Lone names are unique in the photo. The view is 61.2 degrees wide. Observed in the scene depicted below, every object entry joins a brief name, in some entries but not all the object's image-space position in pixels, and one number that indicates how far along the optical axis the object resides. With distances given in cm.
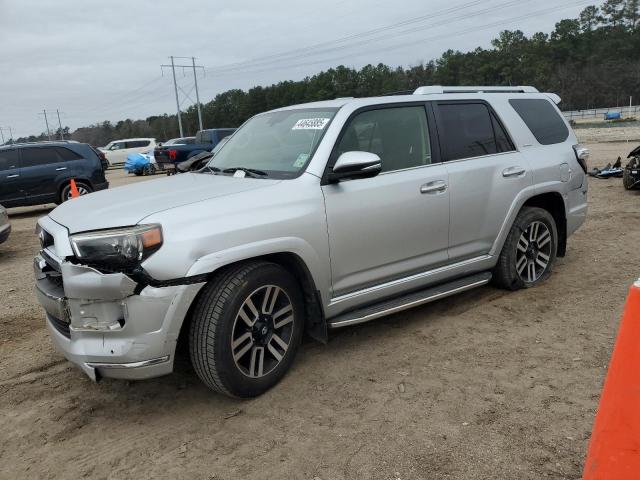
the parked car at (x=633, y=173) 1034
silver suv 299
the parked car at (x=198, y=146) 2131
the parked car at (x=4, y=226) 820
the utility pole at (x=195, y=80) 6839
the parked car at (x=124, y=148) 3506
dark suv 1255
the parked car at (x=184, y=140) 2764
